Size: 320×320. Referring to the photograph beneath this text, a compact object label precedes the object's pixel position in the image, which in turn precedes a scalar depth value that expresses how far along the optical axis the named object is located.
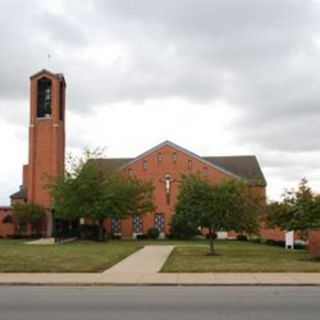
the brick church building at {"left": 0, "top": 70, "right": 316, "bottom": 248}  50.86
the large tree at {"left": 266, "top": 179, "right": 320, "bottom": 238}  21.30
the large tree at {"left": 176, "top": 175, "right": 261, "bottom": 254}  23.60
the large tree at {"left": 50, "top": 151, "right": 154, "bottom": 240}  41.39
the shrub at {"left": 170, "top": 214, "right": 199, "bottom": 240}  47.86
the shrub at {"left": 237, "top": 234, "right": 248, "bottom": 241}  46.77
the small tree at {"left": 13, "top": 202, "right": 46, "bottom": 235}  48.66
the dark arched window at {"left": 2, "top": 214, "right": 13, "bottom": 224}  52.45
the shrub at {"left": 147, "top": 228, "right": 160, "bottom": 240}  50.15
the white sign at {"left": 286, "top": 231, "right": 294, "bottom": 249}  29.83
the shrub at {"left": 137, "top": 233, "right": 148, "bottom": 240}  49.68
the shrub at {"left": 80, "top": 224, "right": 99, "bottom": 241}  47.16
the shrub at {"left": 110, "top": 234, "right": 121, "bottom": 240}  50.84
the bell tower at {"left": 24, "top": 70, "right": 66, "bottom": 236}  50.77
